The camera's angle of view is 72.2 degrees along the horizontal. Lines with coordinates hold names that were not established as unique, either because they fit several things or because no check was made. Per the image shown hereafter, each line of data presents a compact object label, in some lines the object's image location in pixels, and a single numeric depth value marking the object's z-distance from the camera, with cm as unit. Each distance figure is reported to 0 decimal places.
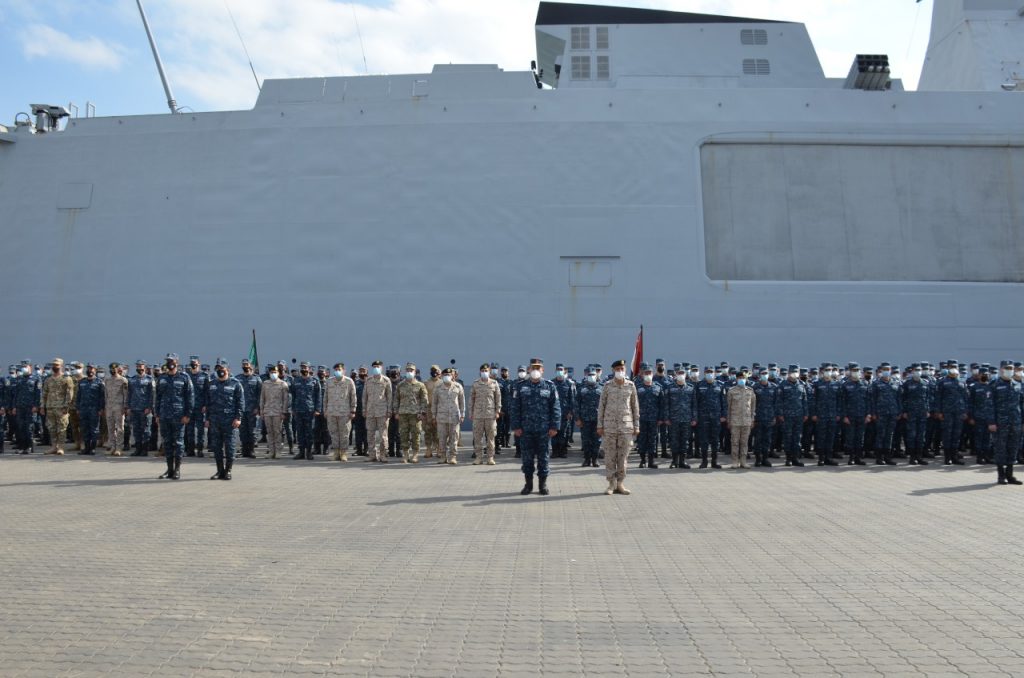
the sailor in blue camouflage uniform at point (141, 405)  1140
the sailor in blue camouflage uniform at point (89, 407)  1150
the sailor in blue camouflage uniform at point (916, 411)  1094
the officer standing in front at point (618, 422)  766
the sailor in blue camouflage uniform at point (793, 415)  1058
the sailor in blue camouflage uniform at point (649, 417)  1043
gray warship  1416
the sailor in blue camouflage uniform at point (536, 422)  759
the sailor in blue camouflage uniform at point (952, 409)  1060
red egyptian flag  1292
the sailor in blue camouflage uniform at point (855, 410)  1080
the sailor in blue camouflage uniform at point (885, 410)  1084
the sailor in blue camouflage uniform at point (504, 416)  1261
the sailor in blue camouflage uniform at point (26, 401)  1187
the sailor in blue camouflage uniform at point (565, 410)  1157
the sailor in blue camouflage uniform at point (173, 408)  860
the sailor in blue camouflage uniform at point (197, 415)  1112
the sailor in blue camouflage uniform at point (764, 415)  1053
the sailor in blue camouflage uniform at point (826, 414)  1085
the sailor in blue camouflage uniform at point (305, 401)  1149
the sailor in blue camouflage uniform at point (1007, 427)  844
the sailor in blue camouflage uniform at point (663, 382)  1083
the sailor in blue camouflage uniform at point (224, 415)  873
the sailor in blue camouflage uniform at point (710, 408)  1041
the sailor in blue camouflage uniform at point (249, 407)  1109
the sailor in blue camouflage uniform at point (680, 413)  1034
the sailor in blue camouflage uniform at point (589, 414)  1066
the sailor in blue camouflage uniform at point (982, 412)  984
